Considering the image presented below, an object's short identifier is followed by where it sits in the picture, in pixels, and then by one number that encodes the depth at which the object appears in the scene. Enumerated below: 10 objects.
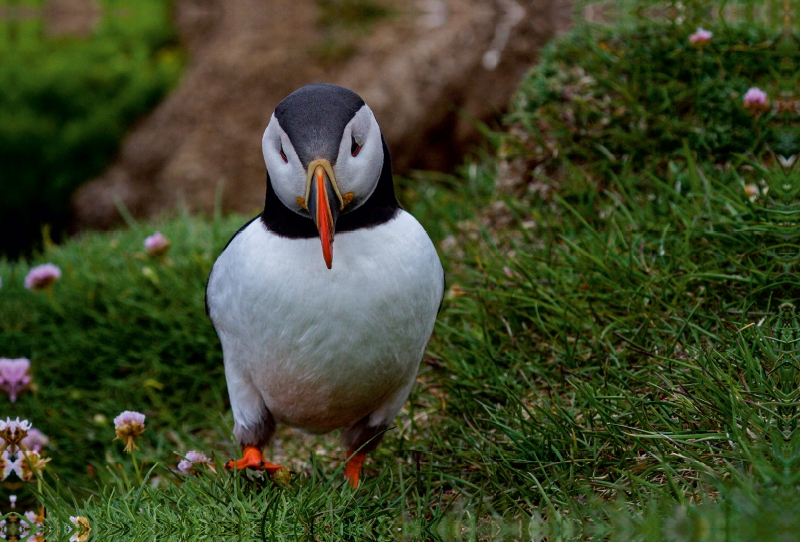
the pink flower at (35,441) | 6.24
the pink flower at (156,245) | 8.06
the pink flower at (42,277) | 7.81
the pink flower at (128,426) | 5.34
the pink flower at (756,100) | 7.28
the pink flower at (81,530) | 4.69
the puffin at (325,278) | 4.55
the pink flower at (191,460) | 5.57
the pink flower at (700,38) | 7.73
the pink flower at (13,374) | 6.61
